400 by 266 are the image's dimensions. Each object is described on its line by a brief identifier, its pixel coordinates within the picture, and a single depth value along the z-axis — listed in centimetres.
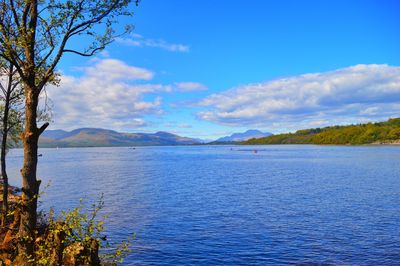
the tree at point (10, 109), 2641
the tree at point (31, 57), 1596
